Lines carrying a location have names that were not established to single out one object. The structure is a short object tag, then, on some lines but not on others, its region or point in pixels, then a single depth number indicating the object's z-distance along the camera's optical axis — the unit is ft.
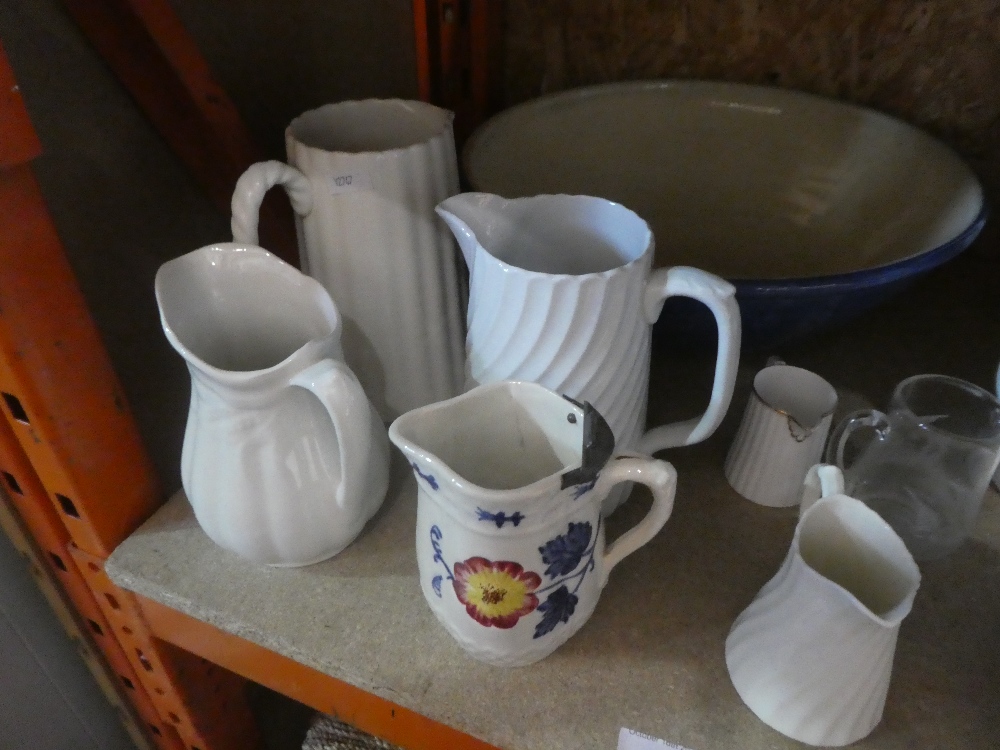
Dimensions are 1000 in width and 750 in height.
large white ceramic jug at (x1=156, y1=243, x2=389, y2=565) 1.36
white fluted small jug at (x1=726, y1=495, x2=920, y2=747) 1.19
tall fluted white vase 1.57
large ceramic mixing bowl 2.20
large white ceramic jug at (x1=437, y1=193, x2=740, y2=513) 1.37
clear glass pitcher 1.65
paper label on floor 1.33
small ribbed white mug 1.68
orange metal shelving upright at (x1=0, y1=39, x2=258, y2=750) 1.31
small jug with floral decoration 1.20
